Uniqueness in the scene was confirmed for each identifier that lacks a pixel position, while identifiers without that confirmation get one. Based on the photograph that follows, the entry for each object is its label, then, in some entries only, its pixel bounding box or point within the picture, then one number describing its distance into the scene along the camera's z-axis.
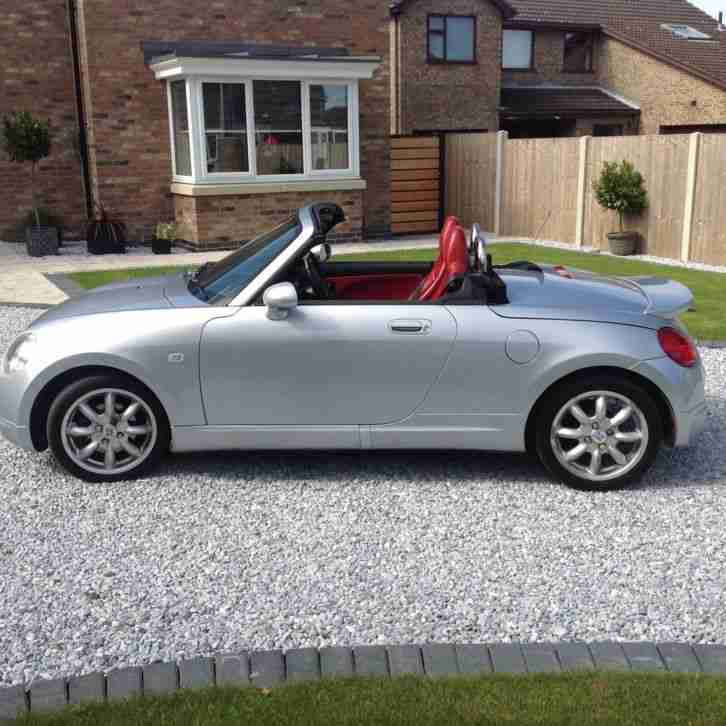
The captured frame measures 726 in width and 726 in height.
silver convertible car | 4.74
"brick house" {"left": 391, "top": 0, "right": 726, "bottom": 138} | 27.38
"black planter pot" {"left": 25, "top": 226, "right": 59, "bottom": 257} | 15.80
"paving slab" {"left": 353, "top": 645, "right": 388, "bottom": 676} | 3.19
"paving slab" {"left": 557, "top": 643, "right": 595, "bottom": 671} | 3.22
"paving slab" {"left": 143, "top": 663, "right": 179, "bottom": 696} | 3.08
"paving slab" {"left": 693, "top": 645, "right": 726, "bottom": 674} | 3.21
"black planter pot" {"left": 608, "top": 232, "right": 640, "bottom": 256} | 15.24
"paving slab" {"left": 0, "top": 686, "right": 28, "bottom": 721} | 2.93
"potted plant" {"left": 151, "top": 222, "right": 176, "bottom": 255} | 16.14
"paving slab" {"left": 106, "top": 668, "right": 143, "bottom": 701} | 3.06
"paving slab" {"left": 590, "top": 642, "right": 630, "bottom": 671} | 3.23
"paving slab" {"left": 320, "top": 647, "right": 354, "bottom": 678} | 3.18
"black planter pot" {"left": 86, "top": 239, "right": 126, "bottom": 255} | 16.08
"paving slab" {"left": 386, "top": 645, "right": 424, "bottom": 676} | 3.19
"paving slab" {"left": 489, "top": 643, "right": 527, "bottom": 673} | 3.21
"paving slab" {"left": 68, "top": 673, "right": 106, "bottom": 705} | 3.03
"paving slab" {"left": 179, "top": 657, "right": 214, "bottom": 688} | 3.12
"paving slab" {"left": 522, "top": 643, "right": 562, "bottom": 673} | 3.21
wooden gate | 19.22
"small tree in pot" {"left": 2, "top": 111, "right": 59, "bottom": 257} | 15.27
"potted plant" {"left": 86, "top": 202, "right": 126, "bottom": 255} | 16.09
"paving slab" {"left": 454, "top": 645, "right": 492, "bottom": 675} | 3.20
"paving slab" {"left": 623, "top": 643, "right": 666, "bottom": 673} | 3.23
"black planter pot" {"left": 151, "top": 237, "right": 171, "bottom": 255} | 16.12
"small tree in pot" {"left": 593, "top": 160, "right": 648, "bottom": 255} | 15.00
